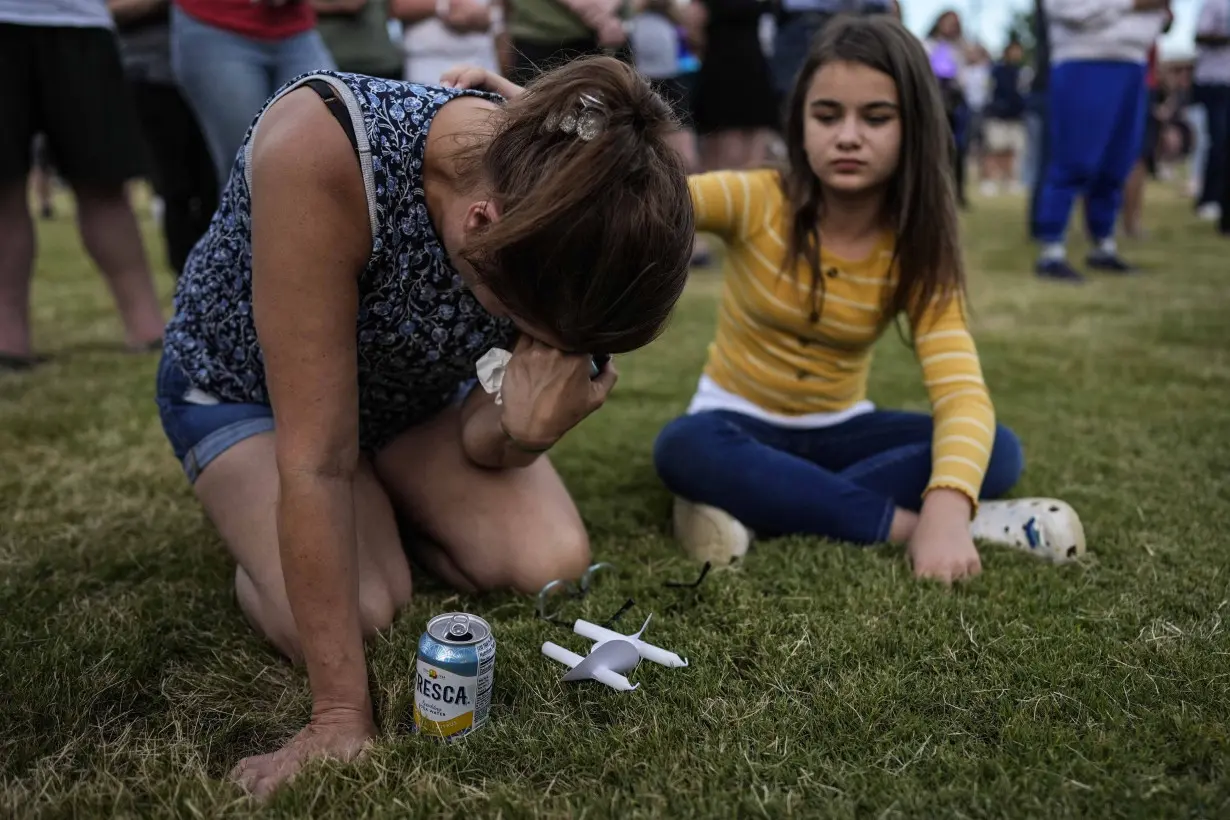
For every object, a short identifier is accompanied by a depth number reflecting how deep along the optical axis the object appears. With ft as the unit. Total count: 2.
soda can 4.42
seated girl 6.82
